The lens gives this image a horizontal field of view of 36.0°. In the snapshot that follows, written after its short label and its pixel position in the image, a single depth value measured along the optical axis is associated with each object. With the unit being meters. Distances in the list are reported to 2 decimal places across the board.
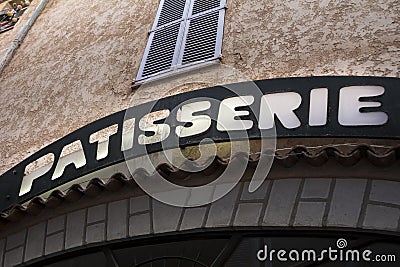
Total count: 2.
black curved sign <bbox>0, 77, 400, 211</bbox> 4.99
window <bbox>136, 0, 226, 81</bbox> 7.20
